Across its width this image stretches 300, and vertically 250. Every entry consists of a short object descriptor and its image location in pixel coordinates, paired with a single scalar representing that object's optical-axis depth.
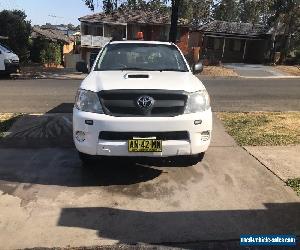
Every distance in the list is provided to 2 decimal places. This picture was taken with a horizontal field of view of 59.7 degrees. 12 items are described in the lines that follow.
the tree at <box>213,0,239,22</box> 17.43
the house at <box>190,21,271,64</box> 26.05
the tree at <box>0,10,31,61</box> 21.27
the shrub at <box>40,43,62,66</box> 22.91
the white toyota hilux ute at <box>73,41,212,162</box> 3.12
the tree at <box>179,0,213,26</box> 18.99
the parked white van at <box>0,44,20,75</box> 11.75
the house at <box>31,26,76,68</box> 23.40
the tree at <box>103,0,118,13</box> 15.19
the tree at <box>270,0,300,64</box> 19.94
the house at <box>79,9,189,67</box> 27.94
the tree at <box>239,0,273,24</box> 17.48
